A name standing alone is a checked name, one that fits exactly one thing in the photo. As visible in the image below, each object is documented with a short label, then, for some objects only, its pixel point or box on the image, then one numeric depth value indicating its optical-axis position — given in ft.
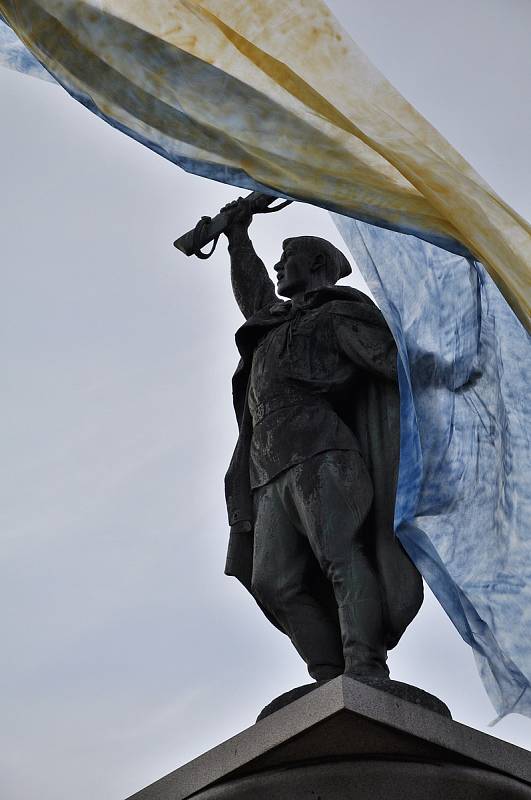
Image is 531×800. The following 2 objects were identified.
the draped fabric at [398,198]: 31.48
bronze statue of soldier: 33.26
